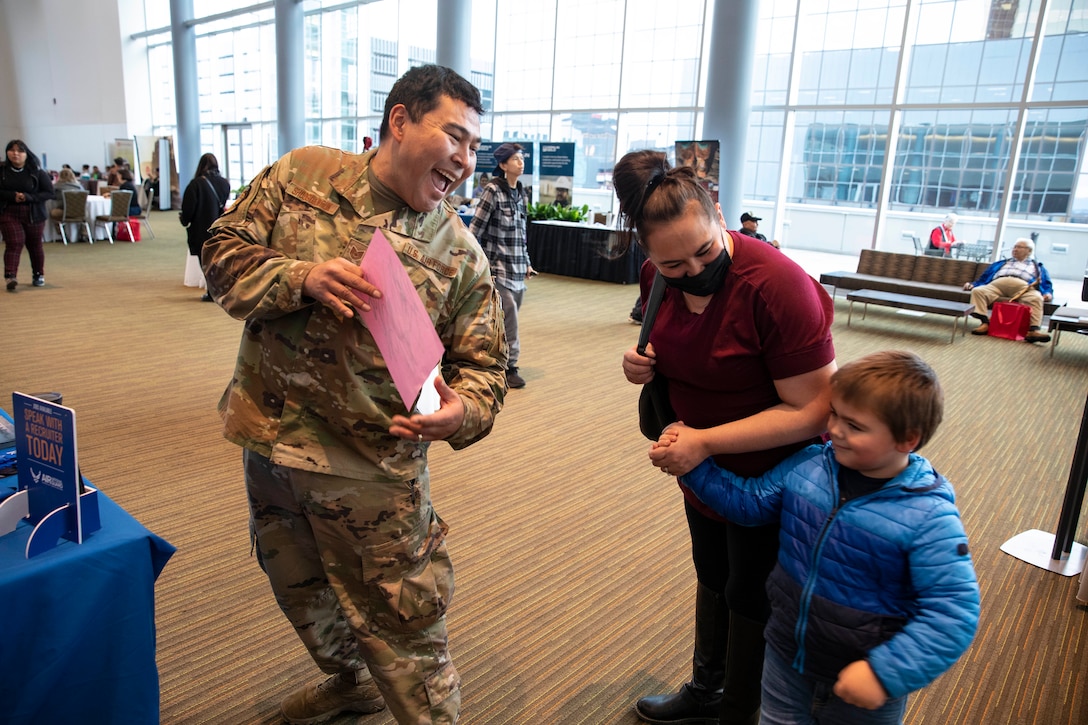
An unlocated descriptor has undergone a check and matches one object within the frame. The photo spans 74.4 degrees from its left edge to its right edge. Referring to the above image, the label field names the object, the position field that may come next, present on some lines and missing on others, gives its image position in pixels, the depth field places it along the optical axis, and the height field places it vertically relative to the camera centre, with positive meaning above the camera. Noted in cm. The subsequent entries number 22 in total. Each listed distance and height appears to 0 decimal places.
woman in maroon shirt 136 -32
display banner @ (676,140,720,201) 991 +39
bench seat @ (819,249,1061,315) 862 -99
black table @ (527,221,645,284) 1026 -105
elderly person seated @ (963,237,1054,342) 784 -90
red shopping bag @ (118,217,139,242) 1284 -127
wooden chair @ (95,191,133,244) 1217 -85
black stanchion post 287 -117
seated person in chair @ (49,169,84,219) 1188 -57
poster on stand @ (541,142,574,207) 1146 +9
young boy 117 -63
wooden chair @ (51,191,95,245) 1160 -84
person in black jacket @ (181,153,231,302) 703 -36
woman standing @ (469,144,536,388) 473 -31
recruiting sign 122 -53
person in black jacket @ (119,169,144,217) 1565 -52
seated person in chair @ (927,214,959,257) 951 -52
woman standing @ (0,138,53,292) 723 -49
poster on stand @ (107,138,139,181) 1917 +17
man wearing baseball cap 746 -37
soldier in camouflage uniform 134 -40
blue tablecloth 120 -82
